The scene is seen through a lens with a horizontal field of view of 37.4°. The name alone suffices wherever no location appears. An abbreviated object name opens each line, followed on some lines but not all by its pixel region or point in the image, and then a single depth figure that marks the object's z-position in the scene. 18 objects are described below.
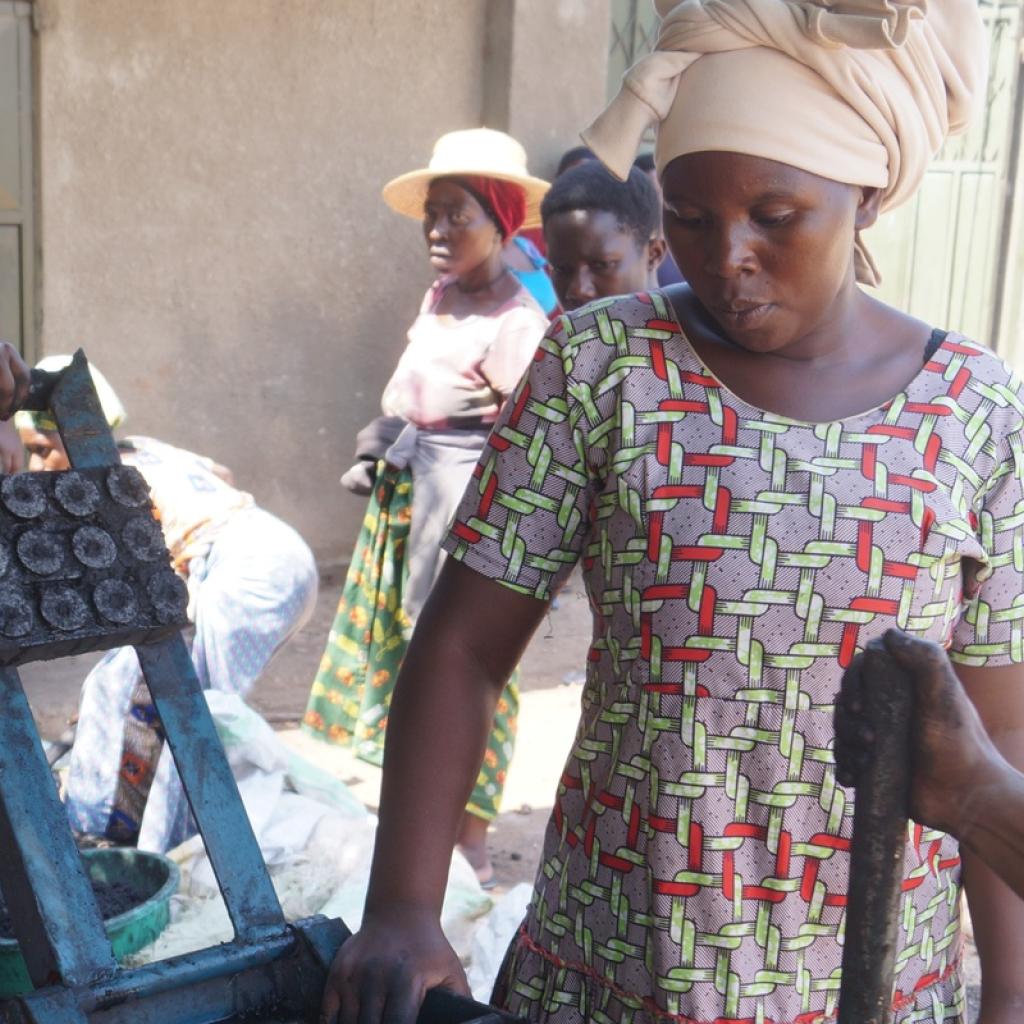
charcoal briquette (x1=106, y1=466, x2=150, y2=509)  1.93
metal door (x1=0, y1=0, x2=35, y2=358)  5.47
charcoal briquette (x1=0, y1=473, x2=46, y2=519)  1.83
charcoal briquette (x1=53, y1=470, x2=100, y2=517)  1.88
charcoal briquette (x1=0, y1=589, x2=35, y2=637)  1.76
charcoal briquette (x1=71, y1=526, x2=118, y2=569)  1.86
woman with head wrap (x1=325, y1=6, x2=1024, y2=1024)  1.41
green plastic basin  2.95
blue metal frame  1.53
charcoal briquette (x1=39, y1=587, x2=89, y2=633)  1.81
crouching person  3.90
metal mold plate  1.80
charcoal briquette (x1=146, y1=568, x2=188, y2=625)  1.90
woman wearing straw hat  4.48
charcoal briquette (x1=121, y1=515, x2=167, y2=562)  1.92
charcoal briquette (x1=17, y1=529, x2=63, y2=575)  1.82
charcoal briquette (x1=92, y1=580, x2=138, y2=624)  1.87
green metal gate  9.53
